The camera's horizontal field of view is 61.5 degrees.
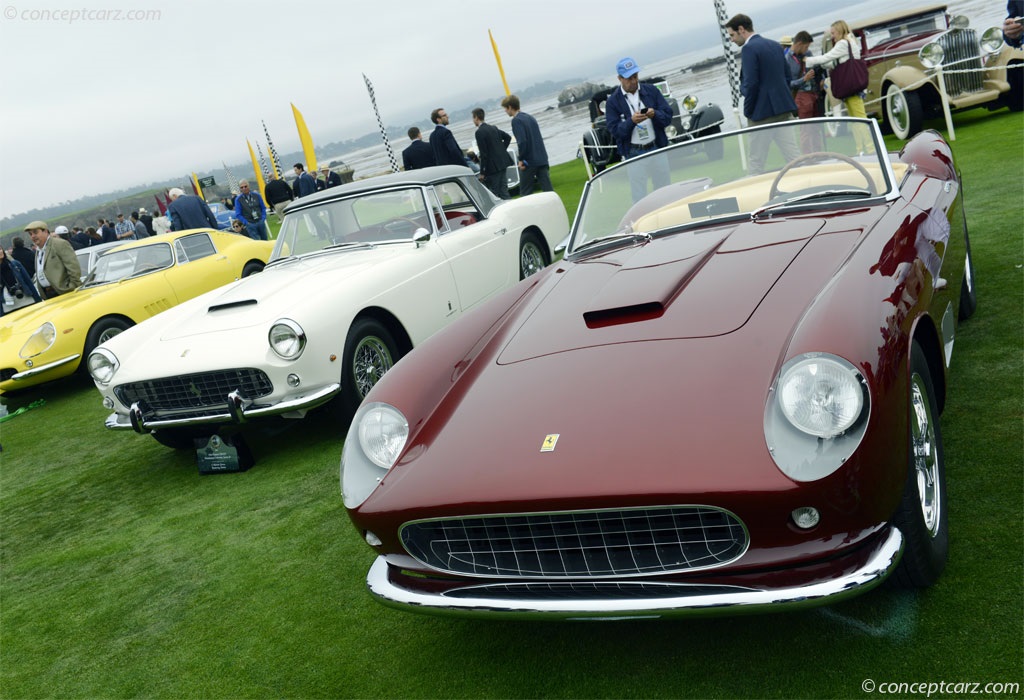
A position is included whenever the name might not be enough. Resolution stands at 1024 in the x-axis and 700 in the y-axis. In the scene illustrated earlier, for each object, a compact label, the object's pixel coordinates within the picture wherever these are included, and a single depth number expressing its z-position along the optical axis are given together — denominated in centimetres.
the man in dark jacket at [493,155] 1133
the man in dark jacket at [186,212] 1255
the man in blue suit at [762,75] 768
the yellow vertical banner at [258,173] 3104
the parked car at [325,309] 497
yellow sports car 839
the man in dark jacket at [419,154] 1263
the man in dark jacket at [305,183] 1501
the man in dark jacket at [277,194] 1553
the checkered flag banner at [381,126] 2334
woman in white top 1080
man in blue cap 784
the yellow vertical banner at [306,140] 2448
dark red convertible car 225
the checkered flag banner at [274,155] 3626
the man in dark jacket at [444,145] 1191
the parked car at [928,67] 1096
